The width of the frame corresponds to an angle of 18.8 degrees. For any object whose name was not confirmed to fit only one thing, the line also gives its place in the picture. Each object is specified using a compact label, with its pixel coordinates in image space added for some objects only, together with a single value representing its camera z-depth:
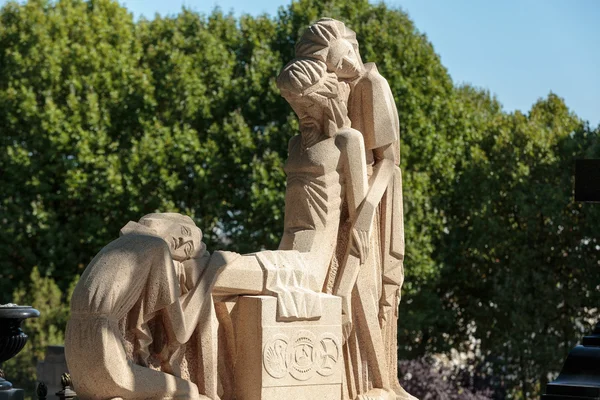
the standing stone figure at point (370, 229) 12.98
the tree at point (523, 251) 32.94
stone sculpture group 11.28
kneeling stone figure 11.13
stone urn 15.38
